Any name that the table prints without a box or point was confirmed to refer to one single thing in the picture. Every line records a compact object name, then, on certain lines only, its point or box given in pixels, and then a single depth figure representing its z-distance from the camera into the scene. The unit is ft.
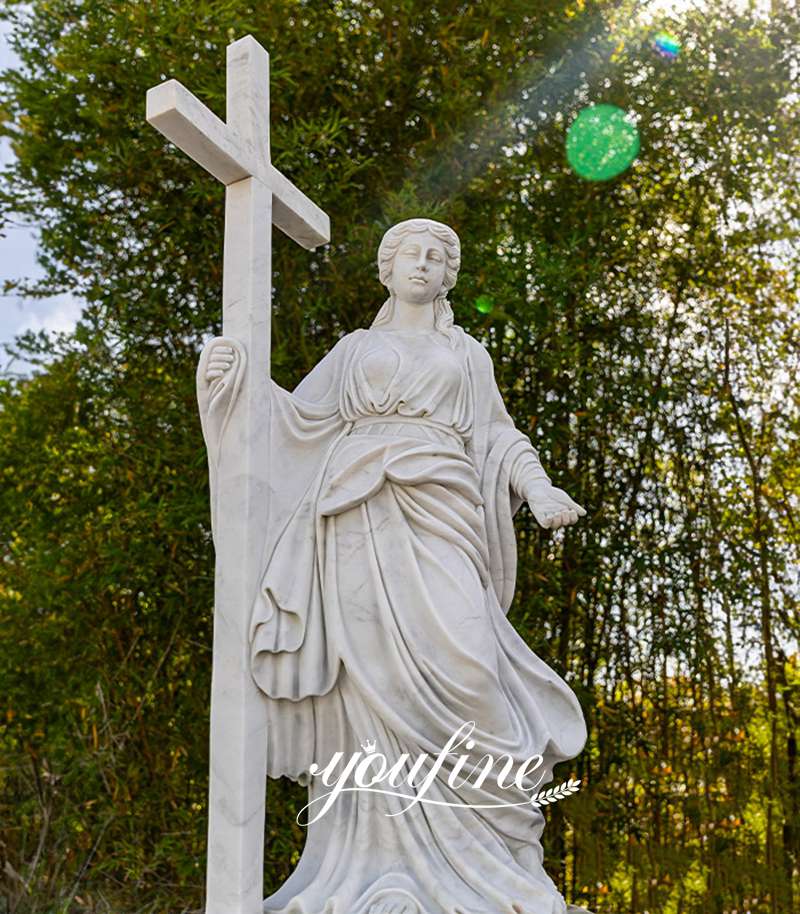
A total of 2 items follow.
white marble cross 9.00
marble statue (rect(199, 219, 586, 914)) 9.26
